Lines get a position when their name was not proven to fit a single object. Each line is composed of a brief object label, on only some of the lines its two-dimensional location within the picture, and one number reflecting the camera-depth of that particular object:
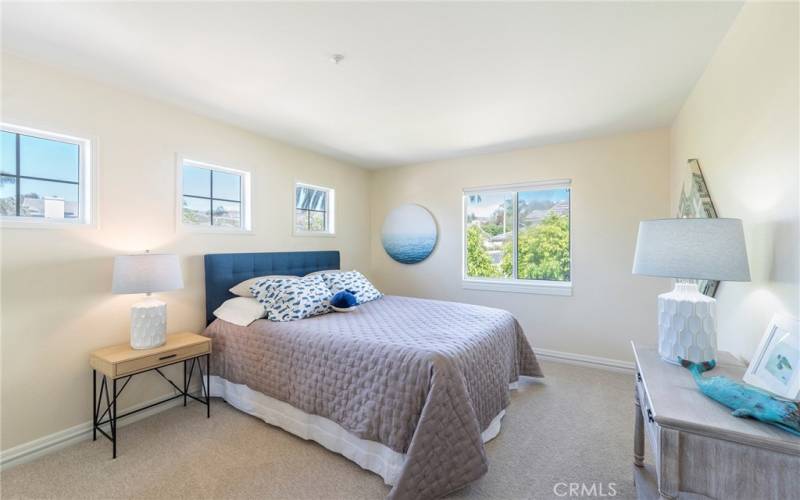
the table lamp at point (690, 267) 1.32
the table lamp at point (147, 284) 2.11
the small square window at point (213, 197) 2.83
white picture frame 1.04
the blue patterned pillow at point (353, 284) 3.29
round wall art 4.36
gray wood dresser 0.88
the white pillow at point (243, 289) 2.88
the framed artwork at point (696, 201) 1.95
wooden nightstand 2.01
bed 1.65
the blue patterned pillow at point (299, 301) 2.59
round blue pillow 2.89
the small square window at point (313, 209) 3.84
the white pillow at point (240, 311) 2.60
